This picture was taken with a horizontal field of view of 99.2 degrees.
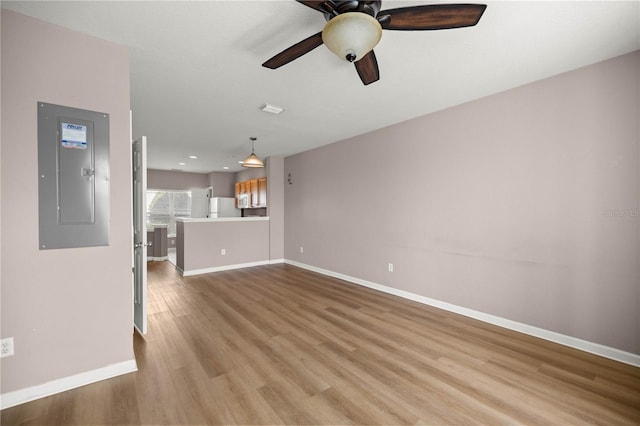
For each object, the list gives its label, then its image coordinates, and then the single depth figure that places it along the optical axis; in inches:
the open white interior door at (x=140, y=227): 102.0
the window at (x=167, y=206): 346.6
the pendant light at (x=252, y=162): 190.7
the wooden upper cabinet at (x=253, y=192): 293.3
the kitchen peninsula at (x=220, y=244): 210.7
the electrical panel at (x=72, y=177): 73.3
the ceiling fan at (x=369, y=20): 55.4
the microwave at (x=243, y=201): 312.7
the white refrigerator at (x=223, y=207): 332.8
